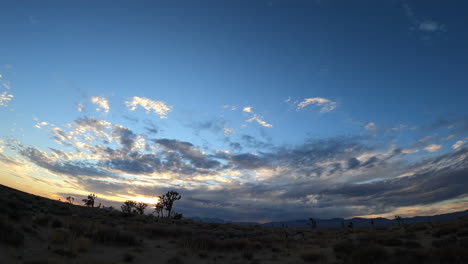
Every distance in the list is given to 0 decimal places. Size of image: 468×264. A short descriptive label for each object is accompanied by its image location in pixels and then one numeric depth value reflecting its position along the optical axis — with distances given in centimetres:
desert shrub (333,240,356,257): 1547
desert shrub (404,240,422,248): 1735
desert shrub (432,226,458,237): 2219
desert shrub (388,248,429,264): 1156
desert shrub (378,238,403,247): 1870
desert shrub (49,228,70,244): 1423
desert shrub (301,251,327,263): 1449
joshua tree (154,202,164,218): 7631
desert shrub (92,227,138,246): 1625
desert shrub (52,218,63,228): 1864
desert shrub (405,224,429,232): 3063
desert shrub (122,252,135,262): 1291
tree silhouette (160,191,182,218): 7579
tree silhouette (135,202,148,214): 8045
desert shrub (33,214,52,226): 1820
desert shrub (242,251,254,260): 1544
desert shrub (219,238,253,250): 1839
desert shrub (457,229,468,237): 1988
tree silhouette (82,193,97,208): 8012
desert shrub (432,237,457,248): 1616
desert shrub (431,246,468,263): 1102
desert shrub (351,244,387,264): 1260
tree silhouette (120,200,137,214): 7850
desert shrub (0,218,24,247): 1171
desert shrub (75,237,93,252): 1340
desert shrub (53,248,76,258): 1200
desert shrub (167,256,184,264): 1334
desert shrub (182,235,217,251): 1741
